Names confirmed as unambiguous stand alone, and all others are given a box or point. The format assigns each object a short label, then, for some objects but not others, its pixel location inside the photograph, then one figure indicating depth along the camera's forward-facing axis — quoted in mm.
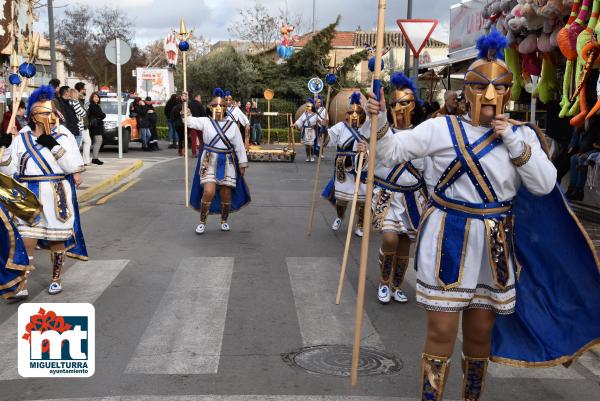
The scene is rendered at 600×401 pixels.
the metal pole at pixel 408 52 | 18328
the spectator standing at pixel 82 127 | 15852
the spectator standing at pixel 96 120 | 19141
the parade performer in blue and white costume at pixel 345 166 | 9008
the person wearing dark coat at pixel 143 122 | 25609
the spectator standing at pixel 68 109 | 15247
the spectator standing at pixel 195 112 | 22953
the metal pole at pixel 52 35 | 19578
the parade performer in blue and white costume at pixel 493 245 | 3922
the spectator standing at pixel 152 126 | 26453
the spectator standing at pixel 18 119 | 11930
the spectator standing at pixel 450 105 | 6794
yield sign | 12797
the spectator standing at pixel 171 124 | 26188
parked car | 24719
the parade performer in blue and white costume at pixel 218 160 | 10141
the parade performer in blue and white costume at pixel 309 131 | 21938
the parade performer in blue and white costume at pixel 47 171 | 6824
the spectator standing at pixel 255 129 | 29859
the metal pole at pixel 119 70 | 21031
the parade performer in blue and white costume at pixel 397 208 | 6680
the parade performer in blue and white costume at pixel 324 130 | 9836
